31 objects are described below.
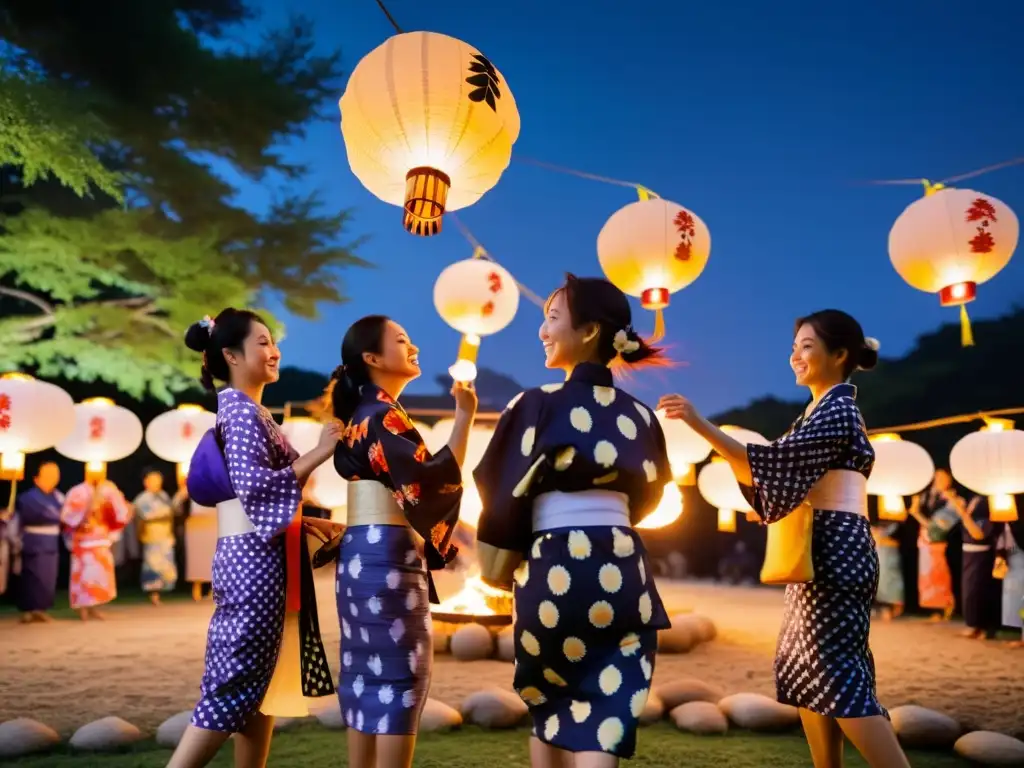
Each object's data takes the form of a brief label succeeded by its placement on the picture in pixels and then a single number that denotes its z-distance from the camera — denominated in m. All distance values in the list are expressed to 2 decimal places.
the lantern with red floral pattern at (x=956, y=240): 5.12
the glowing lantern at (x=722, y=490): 8.72
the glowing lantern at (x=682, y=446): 7.49
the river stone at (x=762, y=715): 4.39
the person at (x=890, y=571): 11.05
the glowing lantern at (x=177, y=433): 9.74
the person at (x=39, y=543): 9.28
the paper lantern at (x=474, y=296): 6.93
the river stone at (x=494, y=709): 4.42
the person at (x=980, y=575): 9.17
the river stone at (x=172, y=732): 4.05
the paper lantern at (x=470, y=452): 6.28
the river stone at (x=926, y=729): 4.10
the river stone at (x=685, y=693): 4.77
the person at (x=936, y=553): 10.47
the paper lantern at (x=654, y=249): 5.59
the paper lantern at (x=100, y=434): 8.99
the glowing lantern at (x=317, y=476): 7.53
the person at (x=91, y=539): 9.55
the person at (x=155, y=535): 11.45
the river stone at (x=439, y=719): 4.38
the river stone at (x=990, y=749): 3.81
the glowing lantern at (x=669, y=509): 6.49
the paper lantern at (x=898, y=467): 8.30
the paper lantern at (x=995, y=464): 7.14
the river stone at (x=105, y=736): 3.96
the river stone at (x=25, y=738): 3.85
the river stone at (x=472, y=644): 6.57
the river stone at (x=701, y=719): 4.33
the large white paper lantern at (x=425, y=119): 3.76
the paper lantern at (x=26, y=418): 7.14
